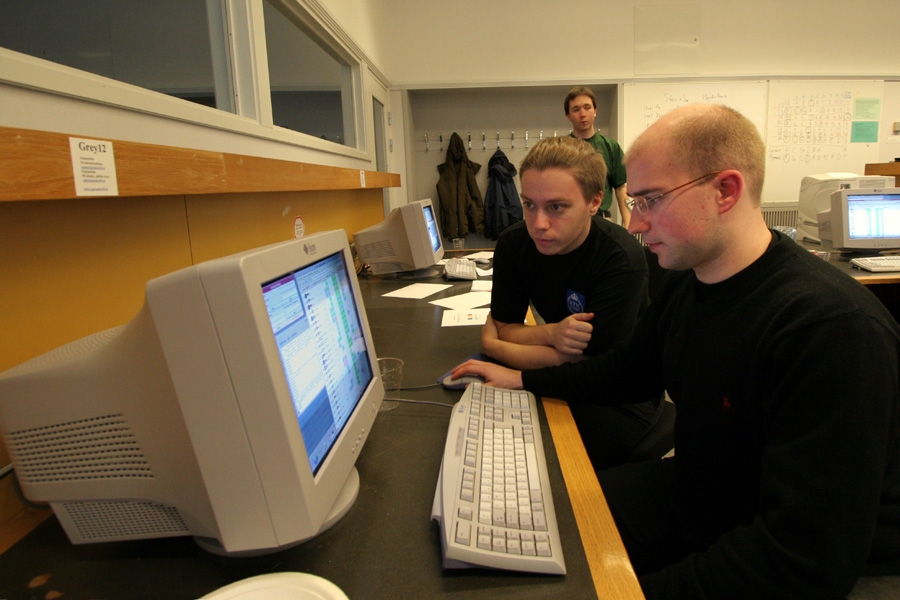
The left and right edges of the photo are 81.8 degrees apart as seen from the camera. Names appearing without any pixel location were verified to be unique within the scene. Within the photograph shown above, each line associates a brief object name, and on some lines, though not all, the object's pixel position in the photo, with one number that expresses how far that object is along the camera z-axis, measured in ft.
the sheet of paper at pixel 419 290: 7.53
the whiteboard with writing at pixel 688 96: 14.60
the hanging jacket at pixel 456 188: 15.46
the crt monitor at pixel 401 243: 8.44
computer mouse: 3.85
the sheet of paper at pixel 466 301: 6.67
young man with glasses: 2.16
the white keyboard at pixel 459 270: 8.55
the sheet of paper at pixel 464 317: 5.85
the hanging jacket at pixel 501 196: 15.42
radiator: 15.10
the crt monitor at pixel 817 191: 10.36
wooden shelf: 2.21
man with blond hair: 4.34
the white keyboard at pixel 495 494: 2.04
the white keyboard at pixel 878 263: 8.68
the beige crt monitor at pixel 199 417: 1.76
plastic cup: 3.89
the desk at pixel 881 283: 8.45
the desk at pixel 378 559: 1.99
